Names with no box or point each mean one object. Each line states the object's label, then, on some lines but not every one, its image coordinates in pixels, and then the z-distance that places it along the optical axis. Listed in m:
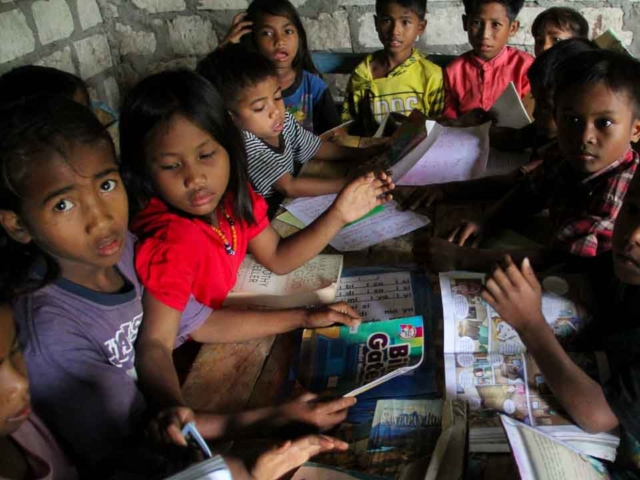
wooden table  0.87
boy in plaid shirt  1.10
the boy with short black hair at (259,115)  1.53
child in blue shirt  2.28
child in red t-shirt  0.97
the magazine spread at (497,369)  0.76
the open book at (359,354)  0.85
